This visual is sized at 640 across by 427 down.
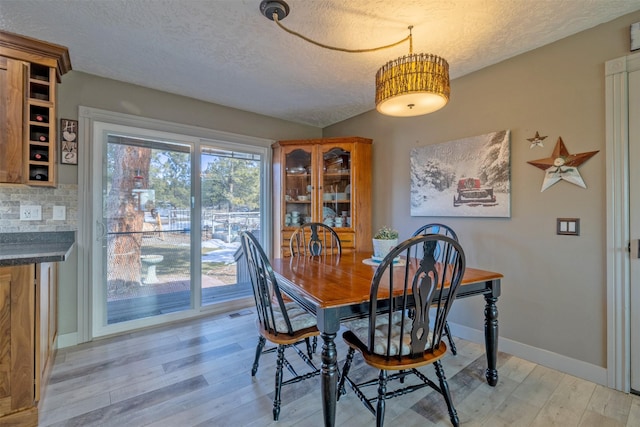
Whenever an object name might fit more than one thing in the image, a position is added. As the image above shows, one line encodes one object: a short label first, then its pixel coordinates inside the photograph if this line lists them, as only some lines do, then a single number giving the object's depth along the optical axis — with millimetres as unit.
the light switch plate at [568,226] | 1963
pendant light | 1499
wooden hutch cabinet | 3307
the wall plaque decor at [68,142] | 2391
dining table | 1294
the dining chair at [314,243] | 2586
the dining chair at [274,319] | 1575
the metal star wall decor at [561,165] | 1939
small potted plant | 2041
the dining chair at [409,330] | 1318
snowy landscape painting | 2303
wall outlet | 2188
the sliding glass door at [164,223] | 2627
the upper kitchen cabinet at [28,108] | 1866
